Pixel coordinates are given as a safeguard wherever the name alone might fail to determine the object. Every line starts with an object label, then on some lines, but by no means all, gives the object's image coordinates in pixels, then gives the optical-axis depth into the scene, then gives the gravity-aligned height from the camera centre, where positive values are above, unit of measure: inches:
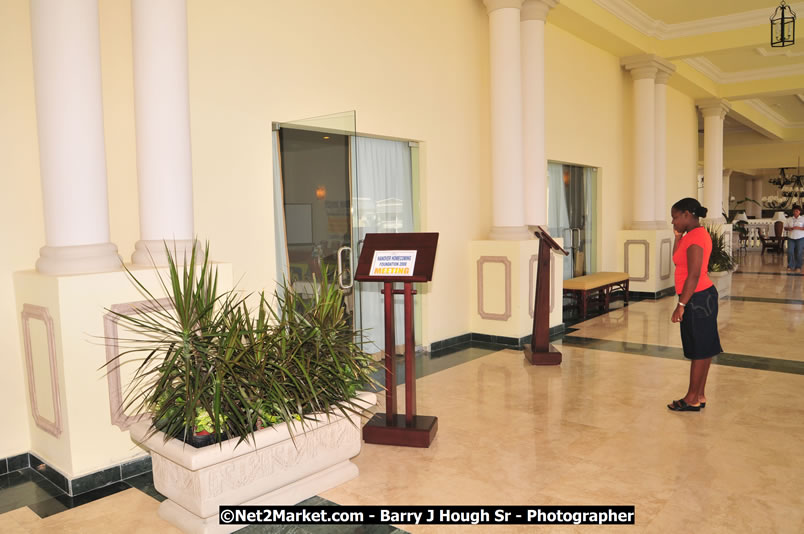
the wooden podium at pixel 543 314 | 235.0 -33.8
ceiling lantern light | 366.9 +115.7
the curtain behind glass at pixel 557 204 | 365.4 +12.8
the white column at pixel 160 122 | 151.6 +27.7
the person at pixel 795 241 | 560.4 -19.0
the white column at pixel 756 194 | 1159.0 +50.1
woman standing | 170.9 -20.6
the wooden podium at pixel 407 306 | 154.9 -19.0
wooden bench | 343.3 -35.2
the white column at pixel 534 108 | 289.7 +55.2
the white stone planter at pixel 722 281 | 452.9 -45.5
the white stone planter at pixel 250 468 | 112.9 -45.4
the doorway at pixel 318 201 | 196.5 +9.6
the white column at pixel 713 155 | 565.9 +62.2
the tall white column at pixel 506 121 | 275.1 +47.1
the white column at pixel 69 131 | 136.5 +23.5
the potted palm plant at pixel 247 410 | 114.2 -34.5
